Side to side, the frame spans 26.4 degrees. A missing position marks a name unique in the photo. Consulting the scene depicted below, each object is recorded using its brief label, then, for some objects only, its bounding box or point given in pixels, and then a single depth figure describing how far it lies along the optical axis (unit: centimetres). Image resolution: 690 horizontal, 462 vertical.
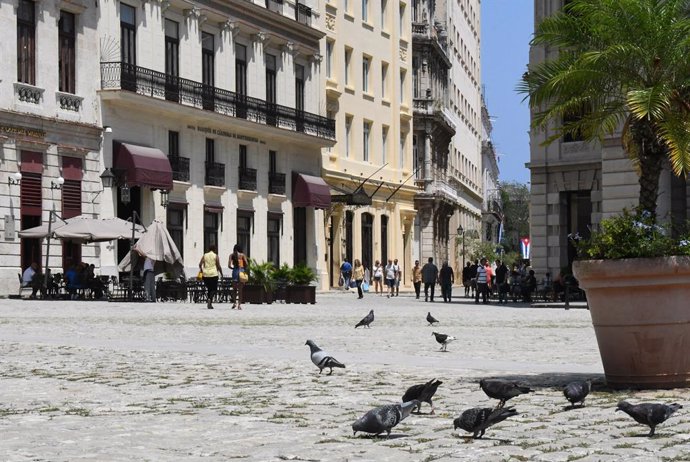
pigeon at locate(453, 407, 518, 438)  838
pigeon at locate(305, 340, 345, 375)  1378
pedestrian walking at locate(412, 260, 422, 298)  5477
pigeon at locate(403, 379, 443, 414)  988
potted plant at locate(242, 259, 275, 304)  4100
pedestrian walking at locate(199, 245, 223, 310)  3619
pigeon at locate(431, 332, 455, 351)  1794
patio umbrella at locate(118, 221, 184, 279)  3894
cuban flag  7550
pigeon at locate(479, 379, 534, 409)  1003
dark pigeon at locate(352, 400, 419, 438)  861
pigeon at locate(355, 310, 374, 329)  2458
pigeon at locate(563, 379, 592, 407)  1037
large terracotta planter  1144
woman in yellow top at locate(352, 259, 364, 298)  5375
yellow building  6331
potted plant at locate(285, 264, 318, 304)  4209
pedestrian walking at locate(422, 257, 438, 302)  4925
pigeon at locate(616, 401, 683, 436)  868
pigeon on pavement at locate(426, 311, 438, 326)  2609
